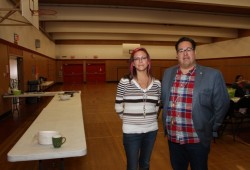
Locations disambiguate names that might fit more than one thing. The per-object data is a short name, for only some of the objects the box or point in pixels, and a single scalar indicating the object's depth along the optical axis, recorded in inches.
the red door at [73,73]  658.4
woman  69.4
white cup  65.5
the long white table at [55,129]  58.9
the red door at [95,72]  666.5
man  63.5
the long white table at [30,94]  222.7
